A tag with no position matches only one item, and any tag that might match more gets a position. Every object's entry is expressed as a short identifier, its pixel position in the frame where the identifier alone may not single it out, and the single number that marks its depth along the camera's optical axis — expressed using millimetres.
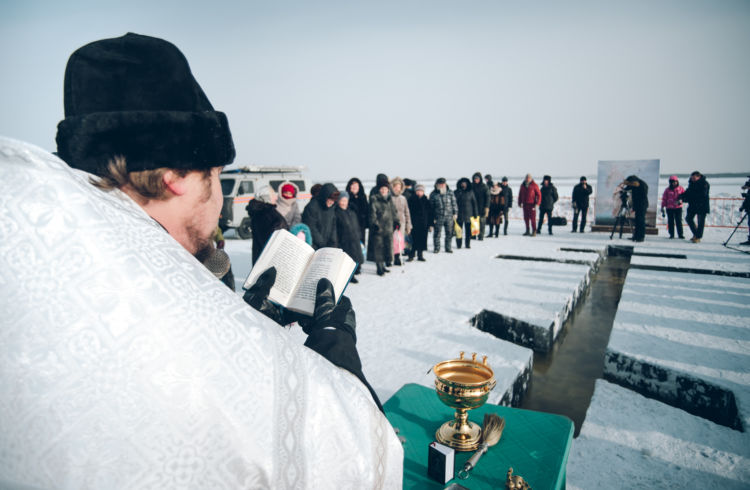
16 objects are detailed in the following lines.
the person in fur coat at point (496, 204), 10969
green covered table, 1400
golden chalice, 1523
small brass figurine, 1298
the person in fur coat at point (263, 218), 4355
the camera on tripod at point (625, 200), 10234
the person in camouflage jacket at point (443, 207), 8211
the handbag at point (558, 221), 12262
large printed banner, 11031
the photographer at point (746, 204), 8348
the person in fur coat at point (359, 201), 6754
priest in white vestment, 481
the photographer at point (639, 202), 9773
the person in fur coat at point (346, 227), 5953
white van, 11438
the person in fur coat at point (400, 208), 7527
